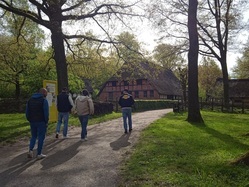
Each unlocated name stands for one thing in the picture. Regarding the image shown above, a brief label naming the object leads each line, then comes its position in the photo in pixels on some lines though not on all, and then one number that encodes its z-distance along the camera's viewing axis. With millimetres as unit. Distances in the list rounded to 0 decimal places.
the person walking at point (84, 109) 7179
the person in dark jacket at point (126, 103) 8416
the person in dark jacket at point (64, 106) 7648
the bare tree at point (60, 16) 11635
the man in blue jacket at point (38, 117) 5319
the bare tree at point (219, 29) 20339
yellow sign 10453
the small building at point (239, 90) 31216
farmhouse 34970
